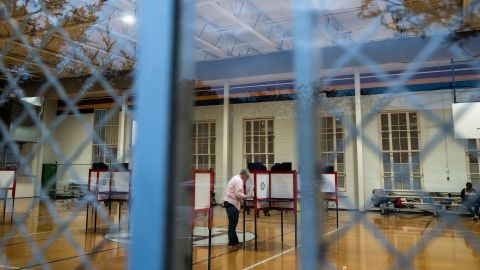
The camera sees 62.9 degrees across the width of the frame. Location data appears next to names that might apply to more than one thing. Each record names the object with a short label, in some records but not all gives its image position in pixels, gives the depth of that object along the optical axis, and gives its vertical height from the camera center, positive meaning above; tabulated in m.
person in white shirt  5.24 -0.33
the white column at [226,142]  11.62 +0.94
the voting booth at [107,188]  4.87 -0.19
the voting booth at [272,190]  5.21 -0.22
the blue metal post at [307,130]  0.64 +0.07
